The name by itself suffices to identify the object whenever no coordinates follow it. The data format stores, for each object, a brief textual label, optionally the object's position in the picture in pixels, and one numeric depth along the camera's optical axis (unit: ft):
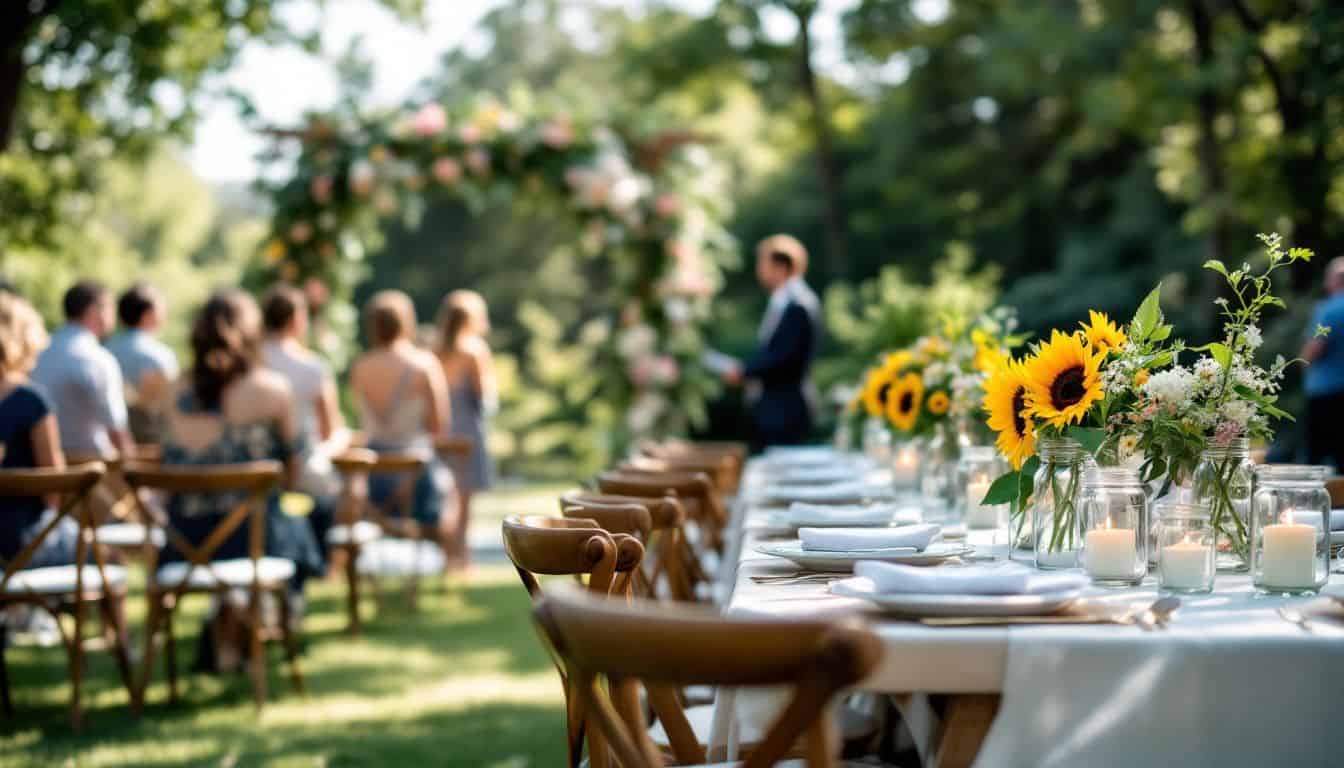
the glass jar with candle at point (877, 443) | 17.90
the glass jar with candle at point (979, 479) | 10.85
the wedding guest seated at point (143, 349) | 21.84
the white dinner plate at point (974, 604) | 6.65
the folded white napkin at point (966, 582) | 6.87
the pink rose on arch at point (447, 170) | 30.78
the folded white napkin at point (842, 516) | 11.00
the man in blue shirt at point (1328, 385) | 25.26
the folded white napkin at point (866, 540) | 8.83
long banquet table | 6.21
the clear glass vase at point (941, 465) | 12.89
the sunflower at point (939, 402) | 13.26
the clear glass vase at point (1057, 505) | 8.42
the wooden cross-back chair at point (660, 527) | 9.41
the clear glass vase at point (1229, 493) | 8.21
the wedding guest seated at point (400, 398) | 25.58
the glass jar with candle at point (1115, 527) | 7.91
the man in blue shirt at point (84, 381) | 19.47
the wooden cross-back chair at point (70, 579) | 14.74
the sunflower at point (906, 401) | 13.99
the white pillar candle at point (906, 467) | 14.71
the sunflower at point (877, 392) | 15.01
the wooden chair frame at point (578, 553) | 7.93
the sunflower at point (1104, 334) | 8.51
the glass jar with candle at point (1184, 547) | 7.68
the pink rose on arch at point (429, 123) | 30.94
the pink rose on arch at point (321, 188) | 30.99
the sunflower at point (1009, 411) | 8.91
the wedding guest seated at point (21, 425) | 16.12
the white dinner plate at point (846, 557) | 8.49
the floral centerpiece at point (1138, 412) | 8.14
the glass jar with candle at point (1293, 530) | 7.62
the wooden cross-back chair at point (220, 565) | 16.22
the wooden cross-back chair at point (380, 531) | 22.48
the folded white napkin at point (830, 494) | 13.63
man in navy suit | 24.81
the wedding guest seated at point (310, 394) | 22.27
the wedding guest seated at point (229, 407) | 18.75
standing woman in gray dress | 28.50
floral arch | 31.09
